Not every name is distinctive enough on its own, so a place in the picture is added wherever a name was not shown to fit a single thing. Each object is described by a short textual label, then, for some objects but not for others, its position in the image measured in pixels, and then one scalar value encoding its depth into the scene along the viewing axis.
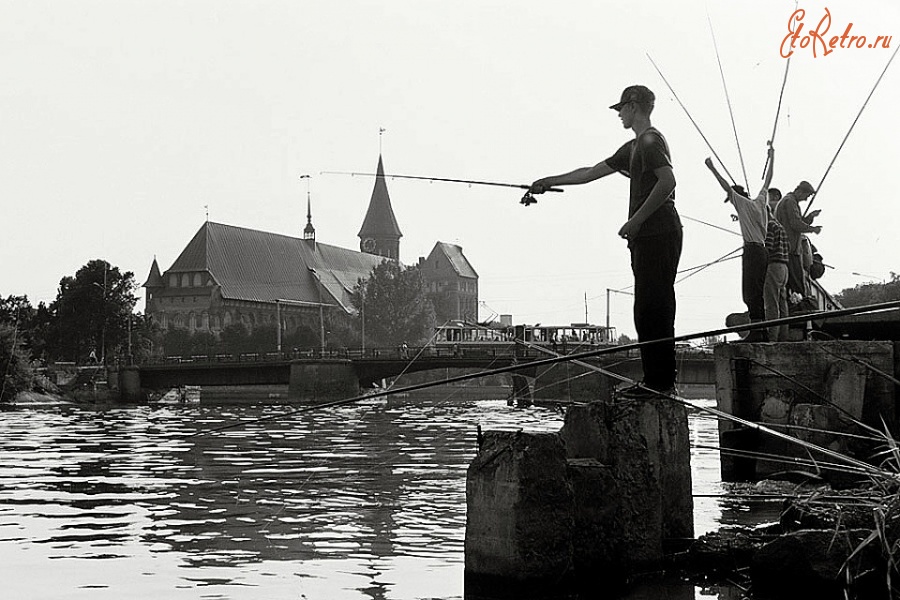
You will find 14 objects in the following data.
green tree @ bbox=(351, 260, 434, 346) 119.75
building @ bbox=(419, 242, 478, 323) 154.50
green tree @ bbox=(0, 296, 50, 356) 88.62
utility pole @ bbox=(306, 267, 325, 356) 104.79
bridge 68.56
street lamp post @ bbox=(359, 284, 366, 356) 114.34
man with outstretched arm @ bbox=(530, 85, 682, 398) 6.50
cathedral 119.81
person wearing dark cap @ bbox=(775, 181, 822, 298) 12.38
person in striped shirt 11.48
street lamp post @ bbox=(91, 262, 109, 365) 88.12
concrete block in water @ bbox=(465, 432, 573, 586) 5.39
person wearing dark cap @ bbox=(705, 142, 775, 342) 11.12
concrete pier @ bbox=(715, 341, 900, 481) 9.98
